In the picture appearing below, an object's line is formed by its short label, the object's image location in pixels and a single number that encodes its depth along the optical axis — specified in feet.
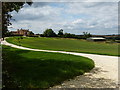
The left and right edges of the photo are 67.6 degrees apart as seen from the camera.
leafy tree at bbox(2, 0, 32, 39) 11.20
